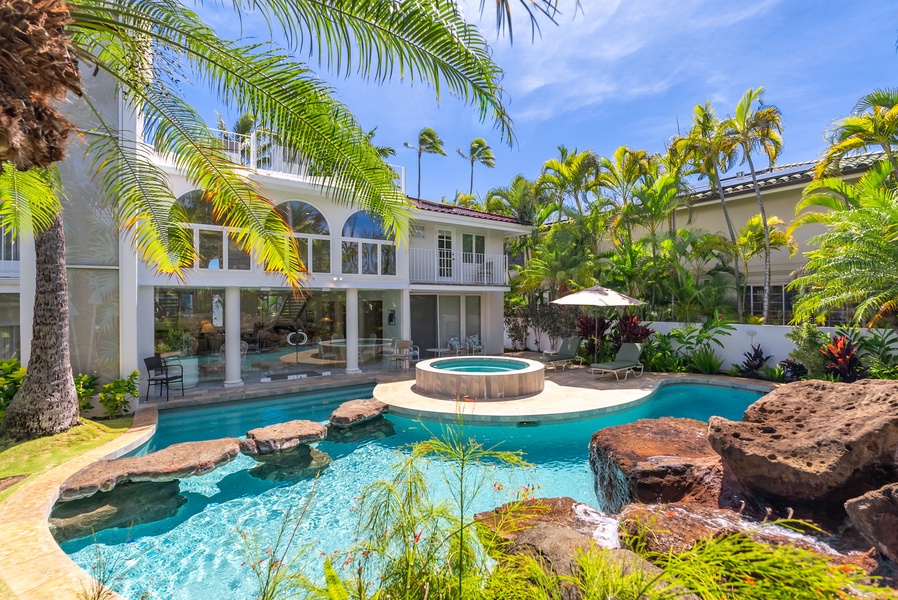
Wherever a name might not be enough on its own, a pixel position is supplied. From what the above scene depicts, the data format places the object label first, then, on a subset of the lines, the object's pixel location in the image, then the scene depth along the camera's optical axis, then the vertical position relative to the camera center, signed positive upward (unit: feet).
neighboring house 52.19 +13.73
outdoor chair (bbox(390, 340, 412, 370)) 53.78 -5.34
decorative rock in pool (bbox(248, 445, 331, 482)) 24.85 -9.43
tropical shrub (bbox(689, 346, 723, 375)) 48.44 -6.25
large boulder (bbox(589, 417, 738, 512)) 17.01 -6.75
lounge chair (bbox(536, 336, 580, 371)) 52.80 -6.13
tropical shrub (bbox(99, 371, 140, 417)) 31.32 -6.04
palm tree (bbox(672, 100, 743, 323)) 53.98 +20.86
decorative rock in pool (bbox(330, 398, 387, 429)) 31.89 -7.91
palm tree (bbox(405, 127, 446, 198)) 119.55 +47.70
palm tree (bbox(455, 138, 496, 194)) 124.15 +46.45
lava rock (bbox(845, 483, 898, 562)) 9.97 -5.11
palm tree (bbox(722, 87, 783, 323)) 51.24 +21.90
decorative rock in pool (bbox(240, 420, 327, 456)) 26.37 -8.02
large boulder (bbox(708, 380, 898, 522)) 12.65 -4.62
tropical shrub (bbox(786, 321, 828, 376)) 39.81 -3.92
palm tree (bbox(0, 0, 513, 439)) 8.64 +7.67
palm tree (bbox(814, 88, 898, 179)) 38.17 +16.37
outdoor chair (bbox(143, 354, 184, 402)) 38.04 -5.63
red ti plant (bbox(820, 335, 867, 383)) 37.60 -4.97
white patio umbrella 47.09 +1.12
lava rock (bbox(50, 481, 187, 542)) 18.89 -9.48
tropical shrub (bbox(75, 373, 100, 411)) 30.93 -5.58
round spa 37.24 -6.60
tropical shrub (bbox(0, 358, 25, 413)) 28.09 -4.32
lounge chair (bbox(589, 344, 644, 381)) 45.70 -6.22
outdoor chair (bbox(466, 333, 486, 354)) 65.10 -5.45
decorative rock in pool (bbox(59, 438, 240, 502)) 20.43 -8.04
